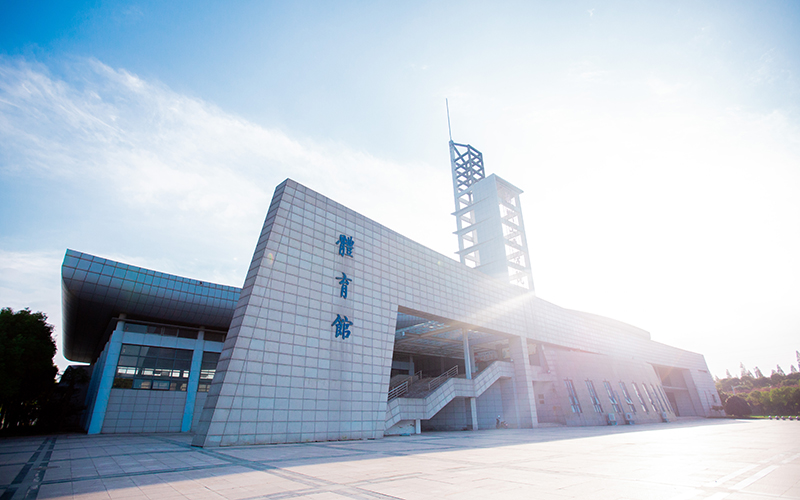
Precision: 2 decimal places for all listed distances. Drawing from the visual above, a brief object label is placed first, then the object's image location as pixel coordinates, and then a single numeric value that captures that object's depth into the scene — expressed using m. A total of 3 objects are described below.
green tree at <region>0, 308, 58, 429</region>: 24.36
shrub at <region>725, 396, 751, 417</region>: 55.56
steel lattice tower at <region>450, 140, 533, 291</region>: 56.50
